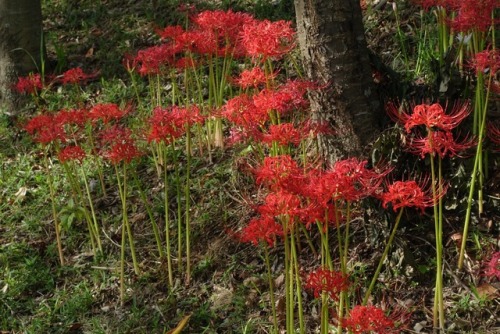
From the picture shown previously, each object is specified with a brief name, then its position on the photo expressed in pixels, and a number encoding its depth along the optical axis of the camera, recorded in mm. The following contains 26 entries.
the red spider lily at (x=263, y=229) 2699
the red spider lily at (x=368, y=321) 2377
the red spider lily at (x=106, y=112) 3799
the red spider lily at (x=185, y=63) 4375
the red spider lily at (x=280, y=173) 2664
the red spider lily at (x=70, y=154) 3777
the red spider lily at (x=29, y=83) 4556
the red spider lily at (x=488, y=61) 3195
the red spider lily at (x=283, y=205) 2562
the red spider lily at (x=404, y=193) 2580
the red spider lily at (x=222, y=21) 4090
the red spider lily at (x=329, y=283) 2523
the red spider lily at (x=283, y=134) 3010
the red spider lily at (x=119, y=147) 3500
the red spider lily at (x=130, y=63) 5977
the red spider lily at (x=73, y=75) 4281
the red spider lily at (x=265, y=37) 3469
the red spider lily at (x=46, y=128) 3744
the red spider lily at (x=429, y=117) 2611
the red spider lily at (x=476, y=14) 3391
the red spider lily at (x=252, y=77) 3756
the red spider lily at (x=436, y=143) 2732
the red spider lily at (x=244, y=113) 3342
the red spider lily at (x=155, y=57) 4242
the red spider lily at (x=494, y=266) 2826
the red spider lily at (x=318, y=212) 2557
